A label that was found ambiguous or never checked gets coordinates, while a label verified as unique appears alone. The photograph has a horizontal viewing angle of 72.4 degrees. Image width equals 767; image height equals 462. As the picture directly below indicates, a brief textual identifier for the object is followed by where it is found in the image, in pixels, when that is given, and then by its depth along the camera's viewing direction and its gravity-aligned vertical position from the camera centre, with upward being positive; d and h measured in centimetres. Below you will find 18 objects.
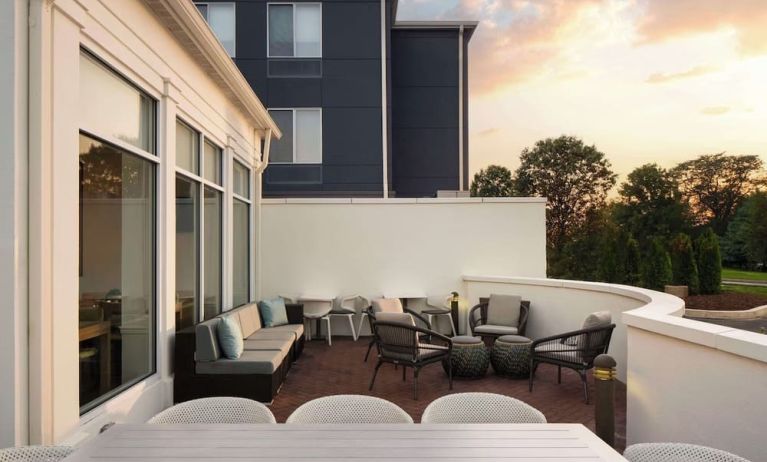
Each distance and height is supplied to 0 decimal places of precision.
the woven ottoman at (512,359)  646 -153
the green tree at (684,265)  1623 -93
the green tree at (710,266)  1641 -97
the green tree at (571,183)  2345 +238
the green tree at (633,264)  1444 -79
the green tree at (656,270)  1473 -97
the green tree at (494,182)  2562 +270
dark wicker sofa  527 -136
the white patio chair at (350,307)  964 -134
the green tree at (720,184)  3816 +379
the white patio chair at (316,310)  962 -138
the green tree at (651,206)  2867 +166
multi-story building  1260 +373
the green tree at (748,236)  2812 -5
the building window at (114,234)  369 +3
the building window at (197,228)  569 +12
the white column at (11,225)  279 +7
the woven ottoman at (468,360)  650 -153
